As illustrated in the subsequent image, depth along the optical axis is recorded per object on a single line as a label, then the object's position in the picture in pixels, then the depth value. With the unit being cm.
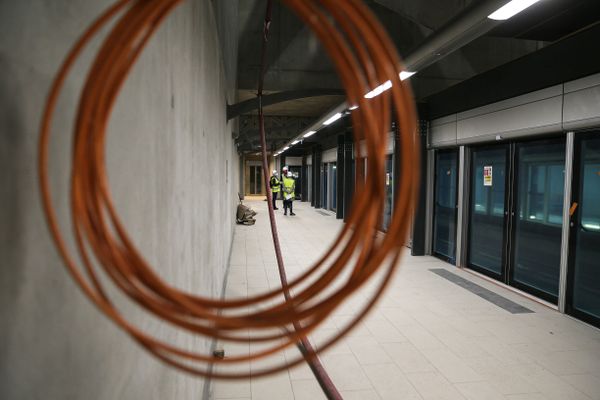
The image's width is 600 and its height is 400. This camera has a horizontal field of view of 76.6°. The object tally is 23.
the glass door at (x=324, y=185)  1614
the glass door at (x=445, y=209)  700
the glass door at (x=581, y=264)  399
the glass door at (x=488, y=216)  571
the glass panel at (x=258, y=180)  2367
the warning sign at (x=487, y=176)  565
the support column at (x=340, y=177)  1220
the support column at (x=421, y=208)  686
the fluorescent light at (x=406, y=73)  406
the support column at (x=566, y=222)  405
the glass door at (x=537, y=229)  505
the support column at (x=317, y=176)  1670
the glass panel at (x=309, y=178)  1956
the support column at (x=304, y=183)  2094
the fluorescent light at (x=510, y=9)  236
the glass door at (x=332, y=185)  1513
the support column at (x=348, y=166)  1170
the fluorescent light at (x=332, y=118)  690
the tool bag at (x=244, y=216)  1137
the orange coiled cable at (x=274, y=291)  47
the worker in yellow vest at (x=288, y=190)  1261
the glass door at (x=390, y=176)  834
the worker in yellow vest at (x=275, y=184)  1311
